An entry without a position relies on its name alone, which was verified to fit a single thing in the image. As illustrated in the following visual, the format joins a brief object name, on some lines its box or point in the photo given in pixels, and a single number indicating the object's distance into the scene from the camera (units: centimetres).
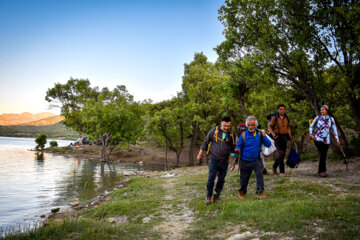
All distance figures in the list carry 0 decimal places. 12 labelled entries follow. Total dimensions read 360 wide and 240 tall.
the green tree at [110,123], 3582
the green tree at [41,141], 5084
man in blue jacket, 634
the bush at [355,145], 1263
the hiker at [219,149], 630
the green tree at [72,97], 4419
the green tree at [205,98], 2336
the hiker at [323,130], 811
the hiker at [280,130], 855
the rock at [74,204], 1104
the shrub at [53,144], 5421
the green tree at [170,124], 2631
